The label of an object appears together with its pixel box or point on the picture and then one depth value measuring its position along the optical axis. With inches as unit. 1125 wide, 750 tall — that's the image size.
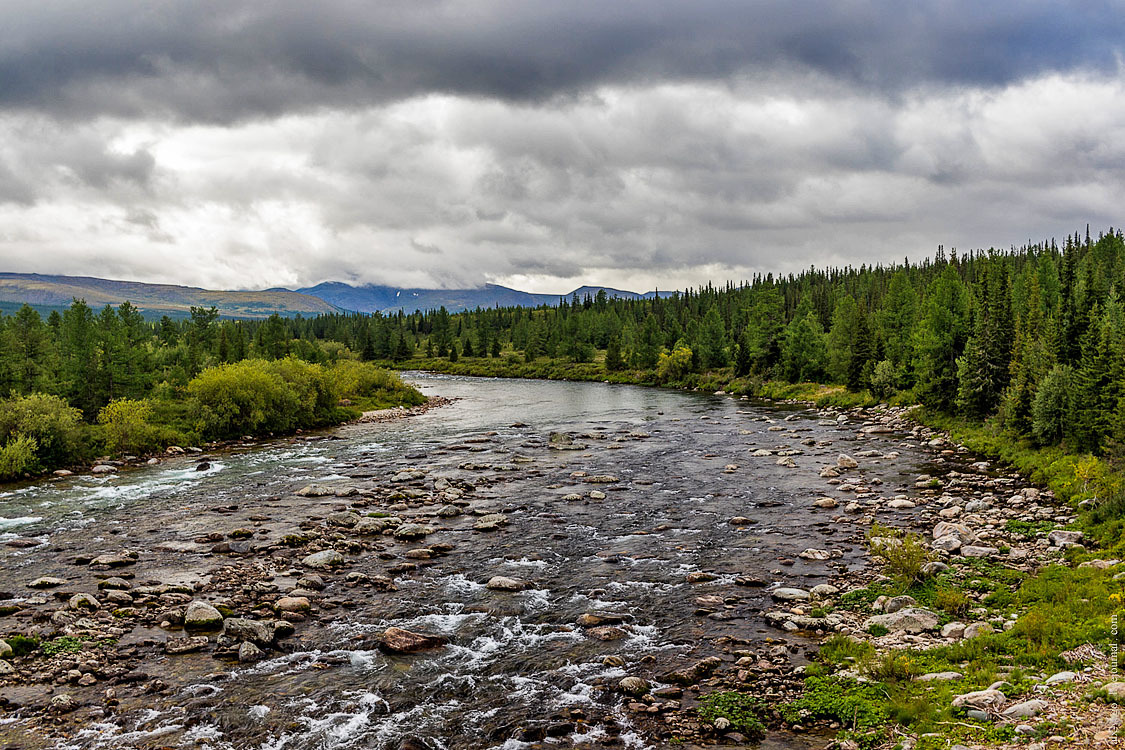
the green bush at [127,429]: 1892.2
